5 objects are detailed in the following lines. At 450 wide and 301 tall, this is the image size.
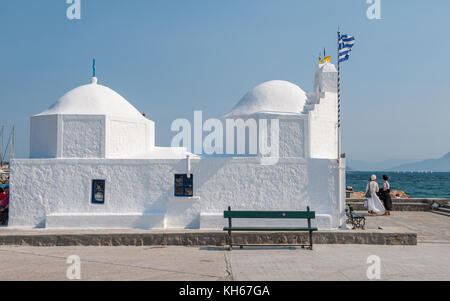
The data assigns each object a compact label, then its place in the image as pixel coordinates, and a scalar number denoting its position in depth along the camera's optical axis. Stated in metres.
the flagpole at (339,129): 14.51
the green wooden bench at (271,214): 12.23
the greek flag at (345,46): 14.58
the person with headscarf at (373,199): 18.28
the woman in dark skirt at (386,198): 20.48
